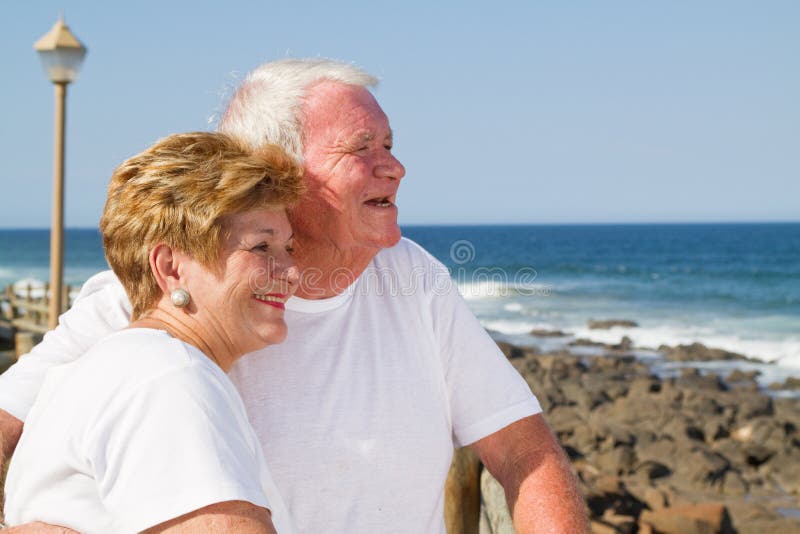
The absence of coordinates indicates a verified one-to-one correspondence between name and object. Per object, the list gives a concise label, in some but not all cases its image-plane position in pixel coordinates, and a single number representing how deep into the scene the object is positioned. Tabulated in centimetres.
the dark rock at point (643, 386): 1352
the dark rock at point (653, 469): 902
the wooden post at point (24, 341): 662
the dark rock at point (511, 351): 1756
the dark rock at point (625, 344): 2020
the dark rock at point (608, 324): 2428
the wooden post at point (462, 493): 279
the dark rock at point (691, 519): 574
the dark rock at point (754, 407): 1206
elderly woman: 120
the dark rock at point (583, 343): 2092
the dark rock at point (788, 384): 1471
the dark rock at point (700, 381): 1431
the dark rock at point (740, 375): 1539
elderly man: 189
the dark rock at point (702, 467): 884
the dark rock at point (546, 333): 2291
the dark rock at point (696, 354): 1805
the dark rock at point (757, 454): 976
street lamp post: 656
